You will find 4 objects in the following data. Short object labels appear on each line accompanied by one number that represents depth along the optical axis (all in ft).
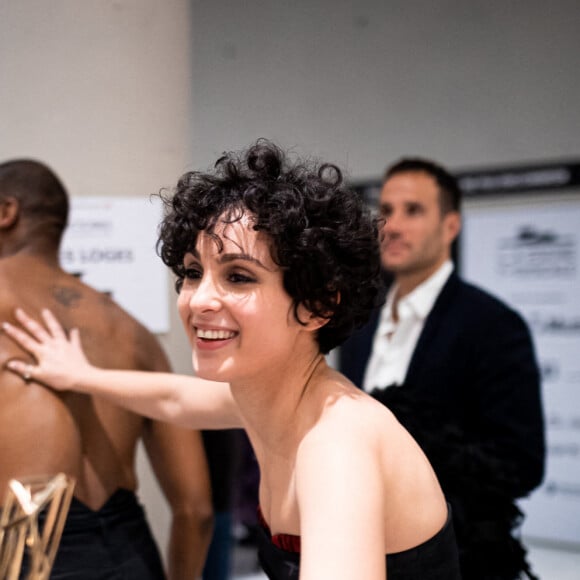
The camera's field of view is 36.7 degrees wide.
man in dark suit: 5.44
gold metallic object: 3.43
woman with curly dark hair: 3.71
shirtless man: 5.45
